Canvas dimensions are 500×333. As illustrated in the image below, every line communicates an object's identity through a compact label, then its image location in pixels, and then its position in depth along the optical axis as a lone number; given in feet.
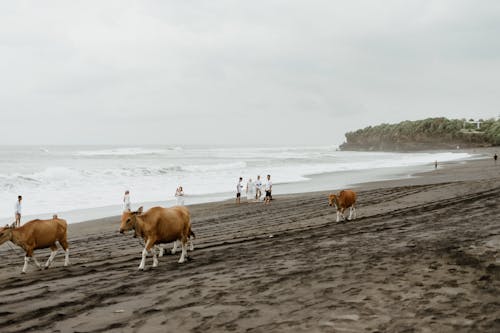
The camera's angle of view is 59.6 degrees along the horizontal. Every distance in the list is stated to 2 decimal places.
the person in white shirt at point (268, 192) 89.92
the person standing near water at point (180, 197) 78.46
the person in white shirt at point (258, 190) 95.36
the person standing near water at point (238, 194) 91.87
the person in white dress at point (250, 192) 95.65
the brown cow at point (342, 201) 54.85
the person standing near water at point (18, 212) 66.95
